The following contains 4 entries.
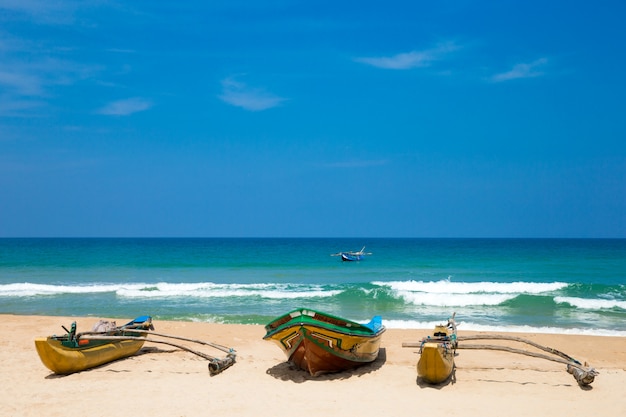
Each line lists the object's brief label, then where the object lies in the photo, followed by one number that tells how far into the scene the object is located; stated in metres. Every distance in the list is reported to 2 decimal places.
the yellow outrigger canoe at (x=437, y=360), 9.38
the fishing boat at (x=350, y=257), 52.12
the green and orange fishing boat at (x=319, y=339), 9.61
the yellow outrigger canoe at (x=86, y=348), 10.27
